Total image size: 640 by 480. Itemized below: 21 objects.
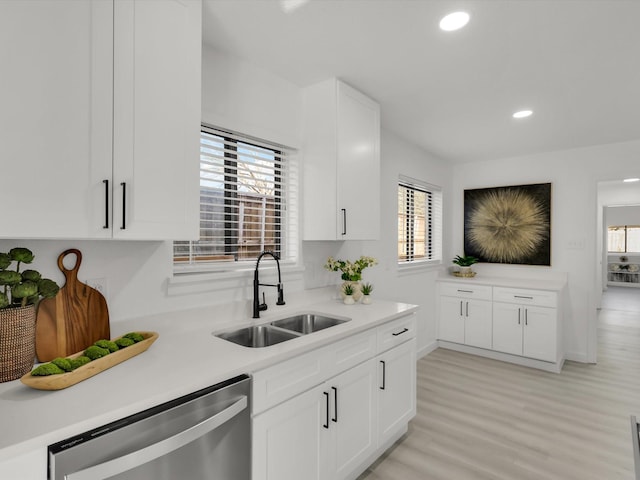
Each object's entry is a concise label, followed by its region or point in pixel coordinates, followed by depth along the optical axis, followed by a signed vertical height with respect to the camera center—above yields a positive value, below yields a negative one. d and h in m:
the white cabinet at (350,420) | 1.75 -0.96
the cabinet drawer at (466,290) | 4.08 -0.58
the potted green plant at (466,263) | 4.52 -0.26
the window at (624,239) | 9.76 +0.13
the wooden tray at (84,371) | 1.06 -0.43
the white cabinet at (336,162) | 2.38 +0.58
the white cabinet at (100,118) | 1.08 +0.45
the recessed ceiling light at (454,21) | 1.69 +1.11
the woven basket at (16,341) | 1.14 -0.34
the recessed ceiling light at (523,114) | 2.93 +1.12
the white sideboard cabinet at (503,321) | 3.69 -0.90
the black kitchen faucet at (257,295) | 2.00 -0.32
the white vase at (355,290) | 2.58 -0.35
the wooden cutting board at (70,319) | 1.32 -0.31
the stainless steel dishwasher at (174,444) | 0.93 -0.61
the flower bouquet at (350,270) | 2.59 -0.21
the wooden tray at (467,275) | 4.51 -0.42
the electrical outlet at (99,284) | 1.51 -0.19
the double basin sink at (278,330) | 1.91 -0.52
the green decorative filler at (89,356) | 1.09 -0.40
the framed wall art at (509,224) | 4.23 +0.25
